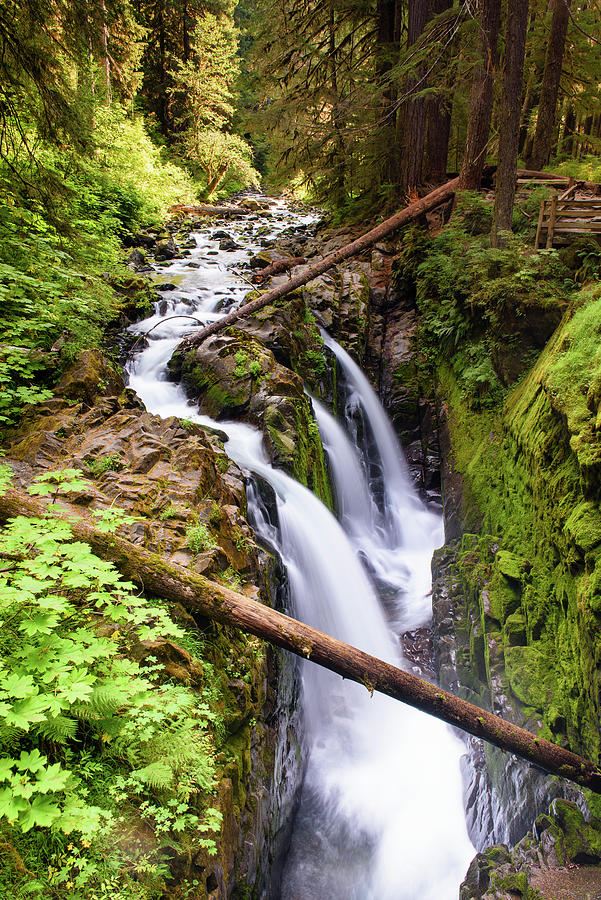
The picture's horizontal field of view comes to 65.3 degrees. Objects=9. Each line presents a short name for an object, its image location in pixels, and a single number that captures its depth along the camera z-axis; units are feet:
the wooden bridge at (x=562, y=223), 25.62
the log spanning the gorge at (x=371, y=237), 36.40
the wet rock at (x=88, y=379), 18.63
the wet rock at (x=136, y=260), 41.12
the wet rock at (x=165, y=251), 46.78
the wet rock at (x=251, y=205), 80.36
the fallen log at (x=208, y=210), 67.05
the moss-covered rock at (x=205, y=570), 10.14
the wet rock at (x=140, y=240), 46.32
